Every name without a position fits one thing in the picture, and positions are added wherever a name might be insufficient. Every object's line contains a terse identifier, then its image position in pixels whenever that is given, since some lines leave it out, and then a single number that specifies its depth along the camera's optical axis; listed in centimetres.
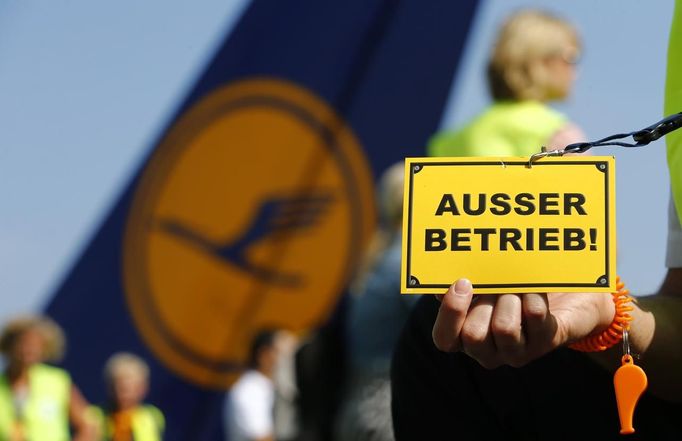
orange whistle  168
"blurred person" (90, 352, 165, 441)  697
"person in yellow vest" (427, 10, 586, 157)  315
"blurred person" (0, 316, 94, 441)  625
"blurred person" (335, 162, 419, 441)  295
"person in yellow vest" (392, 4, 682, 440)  181
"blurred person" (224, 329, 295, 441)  674
